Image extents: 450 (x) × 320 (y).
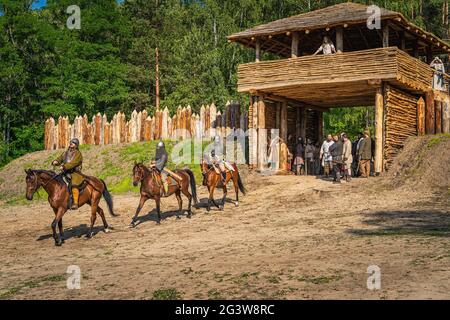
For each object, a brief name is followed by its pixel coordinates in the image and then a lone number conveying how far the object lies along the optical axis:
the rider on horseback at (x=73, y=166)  12.63
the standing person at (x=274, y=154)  23.26
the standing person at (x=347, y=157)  19.14
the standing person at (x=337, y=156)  18.90
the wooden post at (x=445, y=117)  22.27
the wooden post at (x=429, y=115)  22.00
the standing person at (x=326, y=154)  20.95
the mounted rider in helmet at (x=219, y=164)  16.72
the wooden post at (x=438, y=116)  22.36
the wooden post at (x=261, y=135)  22.59
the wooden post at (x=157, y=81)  41.25
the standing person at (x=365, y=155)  19.88
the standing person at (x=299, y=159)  23.80
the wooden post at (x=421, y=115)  21.97
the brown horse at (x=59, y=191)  11.87
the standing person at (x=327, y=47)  20.81
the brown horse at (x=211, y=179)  16.58
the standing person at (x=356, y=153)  20.90
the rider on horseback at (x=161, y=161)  15.01
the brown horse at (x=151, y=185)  14.07
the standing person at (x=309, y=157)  24.34
